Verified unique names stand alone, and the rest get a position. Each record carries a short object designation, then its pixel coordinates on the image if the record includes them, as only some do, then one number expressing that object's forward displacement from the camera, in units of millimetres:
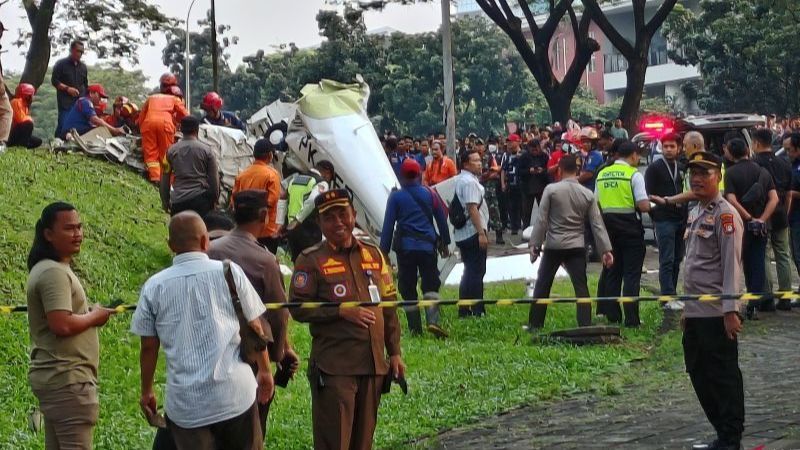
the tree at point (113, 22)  31141
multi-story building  81812
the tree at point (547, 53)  33000
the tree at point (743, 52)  42406
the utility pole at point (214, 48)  38406
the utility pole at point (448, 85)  23578
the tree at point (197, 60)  69438
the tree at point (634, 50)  32250
